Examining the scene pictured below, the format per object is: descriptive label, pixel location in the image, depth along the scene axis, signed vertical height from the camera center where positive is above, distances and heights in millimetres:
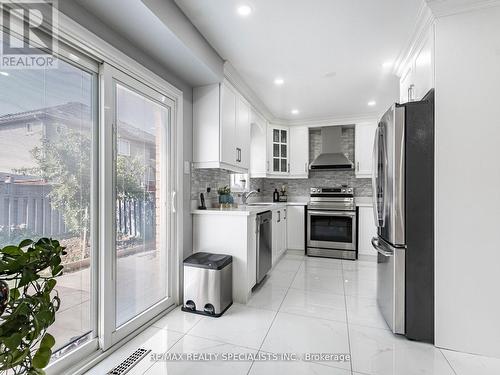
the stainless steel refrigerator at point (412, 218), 1859 -241
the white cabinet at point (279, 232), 3725 -748
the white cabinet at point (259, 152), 4555 +660
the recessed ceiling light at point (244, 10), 1839 +1357
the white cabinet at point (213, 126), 2682 +689
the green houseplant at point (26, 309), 811 -436
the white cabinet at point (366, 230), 4191 -743
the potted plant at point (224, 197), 3190 -132
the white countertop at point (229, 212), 2525 -266
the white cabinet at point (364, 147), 4445 +736
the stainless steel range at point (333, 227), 4238 -710
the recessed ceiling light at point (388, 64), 2654 +1358
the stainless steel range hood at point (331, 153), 4629 +661
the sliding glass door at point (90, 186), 1333 +6
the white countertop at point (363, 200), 4577 -254
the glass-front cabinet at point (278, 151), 4766 +729
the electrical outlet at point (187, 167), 2604 +218
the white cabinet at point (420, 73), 1882 +1032
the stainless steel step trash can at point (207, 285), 2271 -937
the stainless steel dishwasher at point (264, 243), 2865 -712
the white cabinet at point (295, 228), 4543 -761
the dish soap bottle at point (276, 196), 5016 -188
